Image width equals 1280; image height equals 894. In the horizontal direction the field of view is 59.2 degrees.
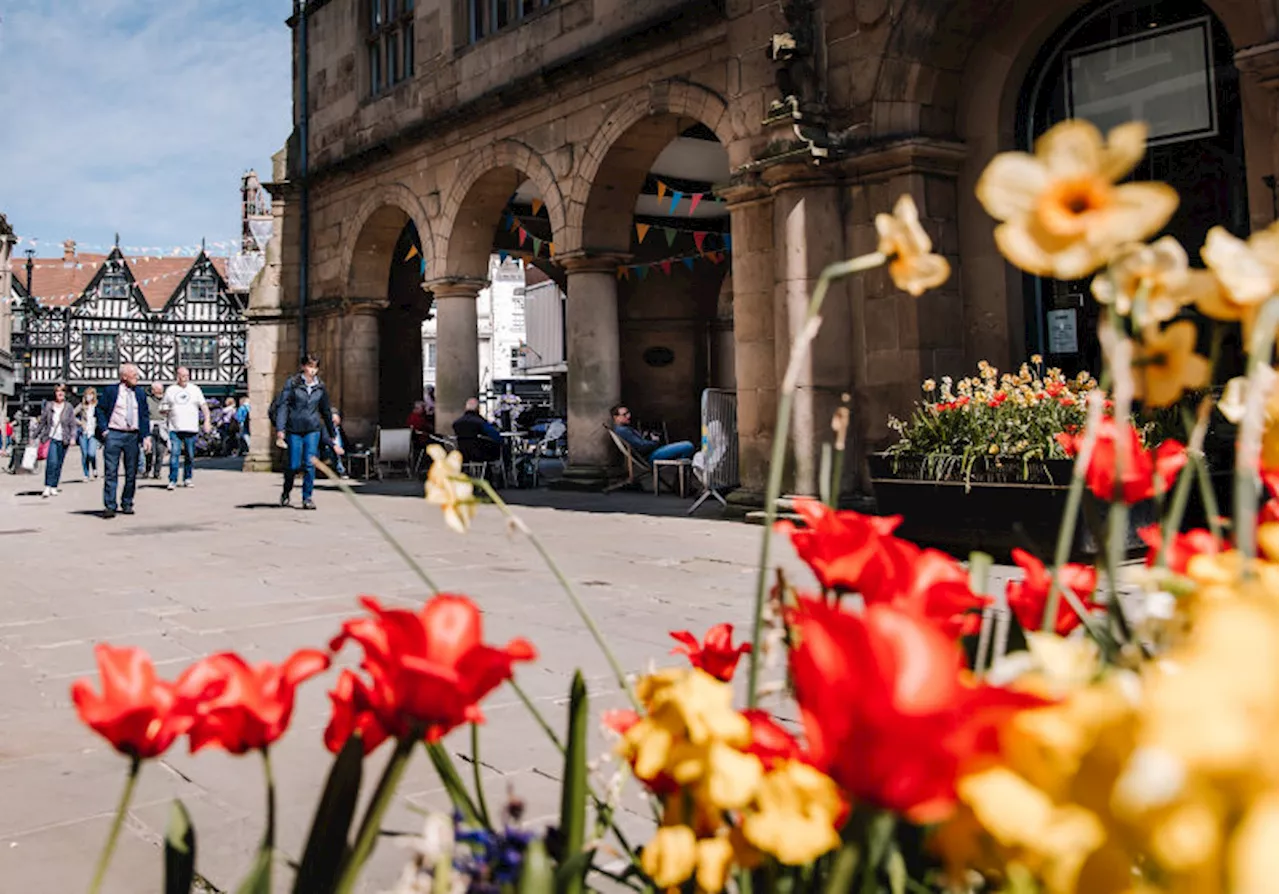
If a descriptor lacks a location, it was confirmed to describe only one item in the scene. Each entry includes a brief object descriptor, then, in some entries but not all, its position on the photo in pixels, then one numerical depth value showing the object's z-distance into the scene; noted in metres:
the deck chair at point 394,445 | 17.22
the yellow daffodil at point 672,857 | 0.91
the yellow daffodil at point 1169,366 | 0.93
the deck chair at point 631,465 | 13.20
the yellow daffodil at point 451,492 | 1.24
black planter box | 6.45
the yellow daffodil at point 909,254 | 0.98
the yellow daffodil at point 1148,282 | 0.89
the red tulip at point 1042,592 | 1.17
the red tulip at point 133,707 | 0.95
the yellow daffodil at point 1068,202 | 0.79
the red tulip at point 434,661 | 0.89
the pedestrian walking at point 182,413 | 15.63
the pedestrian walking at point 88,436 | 20.47
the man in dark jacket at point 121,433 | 12.20
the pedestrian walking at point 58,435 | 16.06
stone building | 8.45
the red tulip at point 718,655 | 1.25
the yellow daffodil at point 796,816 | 0.80
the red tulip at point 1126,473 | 1.12
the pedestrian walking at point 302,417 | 12.33
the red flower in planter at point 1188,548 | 1.11
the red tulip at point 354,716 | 0.98
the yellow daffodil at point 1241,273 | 0.83
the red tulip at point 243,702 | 0.97
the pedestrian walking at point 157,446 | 19.56
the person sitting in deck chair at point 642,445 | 12.61
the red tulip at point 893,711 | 0.63
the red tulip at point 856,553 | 1.00
